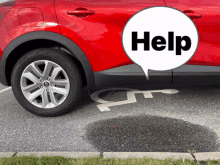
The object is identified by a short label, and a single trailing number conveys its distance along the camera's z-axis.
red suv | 2.93
